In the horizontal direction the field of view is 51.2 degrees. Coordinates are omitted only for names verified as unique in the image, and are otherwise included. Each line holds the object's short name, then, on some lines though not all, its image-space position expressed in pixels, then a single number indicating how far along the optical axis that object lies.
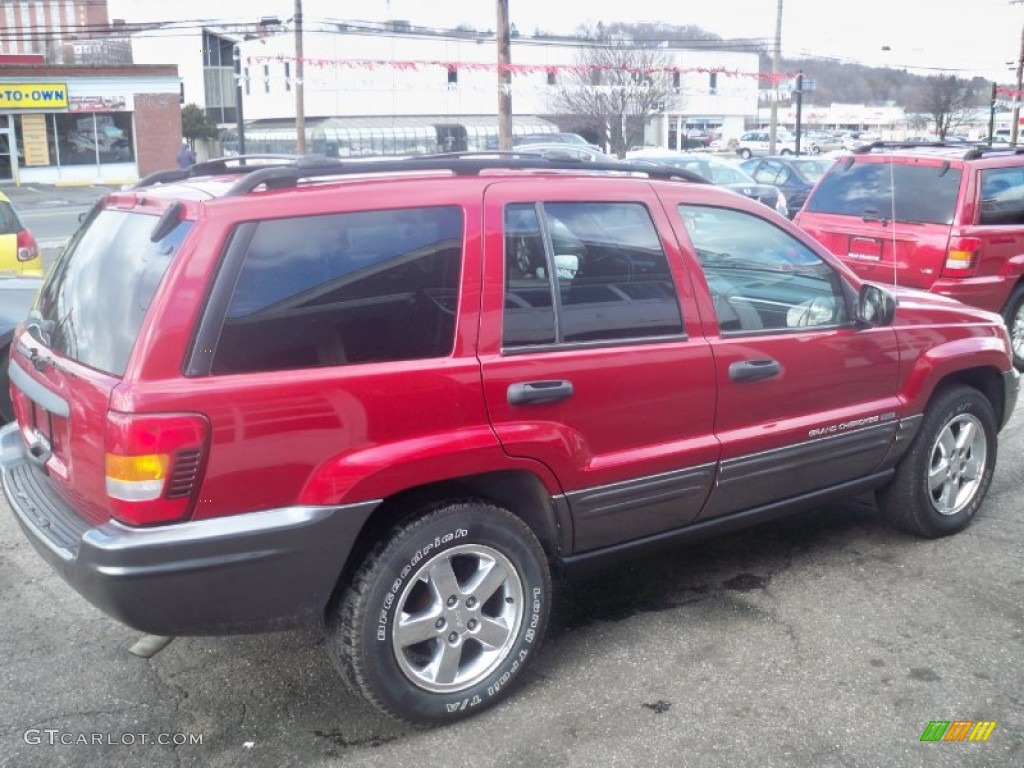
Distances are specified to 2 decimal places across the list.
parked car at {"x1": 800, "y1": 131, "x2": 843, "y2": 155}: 51.00
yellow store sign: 41.34
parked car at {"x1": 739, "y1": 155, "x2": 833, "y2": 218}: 20.02
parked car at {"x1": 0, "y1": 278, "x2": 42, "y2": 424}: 6.53
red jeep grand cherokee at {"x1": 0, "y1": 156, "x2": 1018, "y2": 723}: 3.06
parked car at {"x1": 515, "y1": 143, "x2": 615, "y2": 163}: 21.45
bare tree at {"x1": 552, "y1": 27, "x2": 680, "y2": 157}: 39.06
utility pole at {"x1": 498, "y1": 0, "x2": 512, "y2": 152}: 22.36
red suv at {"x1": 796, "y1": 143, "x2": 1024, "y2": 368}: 8.25
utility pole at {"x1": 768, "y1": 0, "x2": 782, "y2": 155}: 33.17
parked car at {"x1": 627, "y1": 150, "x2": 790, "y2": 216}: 18.39
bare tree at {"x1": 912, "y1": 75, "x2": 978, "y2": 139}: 35.97
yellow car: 10.88
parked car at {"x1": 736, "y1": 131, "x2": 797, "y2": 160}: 57.09
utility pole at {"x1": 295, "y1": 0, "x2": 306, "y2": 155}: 28.45
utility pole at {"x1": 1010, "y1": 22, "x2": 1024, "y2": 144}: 31.92
